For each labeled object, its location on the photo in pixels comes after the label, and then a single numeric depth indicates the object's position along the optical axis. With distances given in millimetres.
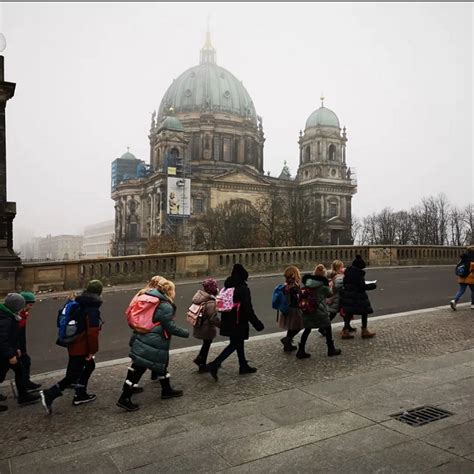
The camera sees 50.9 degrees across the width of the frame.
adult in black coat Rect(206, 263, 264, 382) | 6969
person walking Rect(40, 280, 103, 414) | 5961
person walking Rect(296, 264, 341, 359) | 7859
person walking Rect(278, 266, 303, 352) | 7992
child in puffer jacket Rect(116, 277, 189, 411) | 5841
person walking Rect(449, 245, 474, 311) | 12078
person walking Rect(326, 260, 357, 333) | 9383
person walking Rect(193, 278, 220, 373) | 7211
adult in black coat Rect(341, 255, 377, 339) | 9008
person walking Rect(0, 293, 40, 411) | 5770
